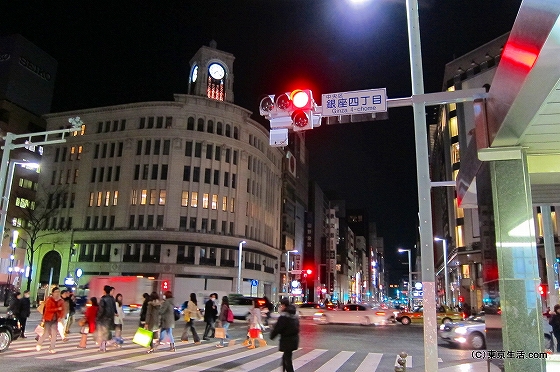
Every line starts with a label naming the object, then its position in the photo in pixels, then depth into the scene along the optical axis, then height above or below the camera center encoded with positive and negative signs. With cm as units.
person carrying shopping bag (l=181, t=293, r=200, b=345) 1658 -120
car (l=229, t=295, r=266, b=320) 3288 -169
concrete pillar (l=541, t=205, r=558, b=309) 1795 +127
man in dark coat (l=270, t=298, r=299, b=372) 867 -96
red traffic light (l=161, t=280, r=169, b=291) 4712 -43
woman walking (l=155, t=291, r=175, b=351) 1421 -117
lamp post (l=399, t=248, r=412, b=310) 6638 -34
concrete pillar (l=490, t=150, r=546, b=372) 688 +43
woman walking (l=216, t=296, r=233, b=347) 1675 -128
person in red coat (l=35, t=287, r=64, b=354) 1289 -108
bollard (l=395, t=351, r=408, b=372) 674 -121
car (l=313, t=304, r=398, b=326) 3200 -213
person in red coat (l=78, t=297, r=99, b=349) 1448 -122
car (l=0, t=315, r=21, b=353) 1312 -162
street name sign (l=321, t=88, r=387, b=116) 826 +344
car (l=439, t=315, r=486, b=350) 1806 -185
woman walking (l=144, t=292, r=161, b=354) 1430 -112
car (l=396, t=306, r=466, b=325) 2975 -204
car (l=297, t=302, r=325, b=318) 3498 -192
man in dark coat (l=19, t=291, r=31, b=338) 1584 -117
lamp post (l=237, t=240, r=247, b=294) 5436 +109
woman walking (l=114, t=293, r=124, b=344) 1495 -136
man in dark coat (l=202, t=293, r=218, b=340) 1744 -117
